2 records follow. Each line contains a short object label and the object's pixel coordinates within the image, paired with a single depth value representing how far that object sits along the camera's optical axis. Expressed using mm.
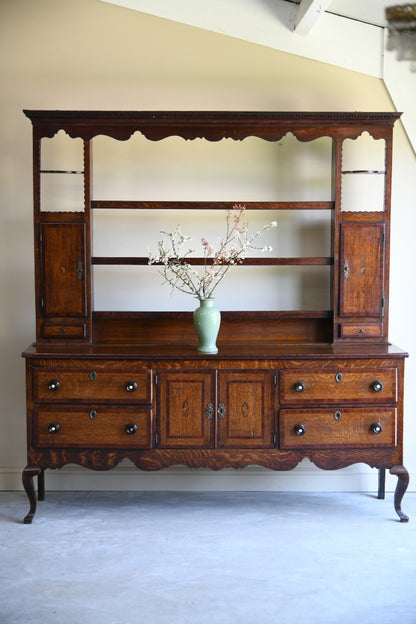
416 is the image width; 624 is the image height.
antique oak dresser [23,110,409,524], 3912
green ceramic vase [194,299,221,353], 3979
